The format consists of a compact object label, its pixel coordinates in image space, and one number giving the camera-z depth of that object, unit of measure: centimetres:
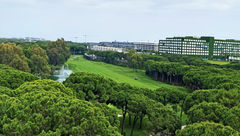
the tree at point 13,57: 6041
